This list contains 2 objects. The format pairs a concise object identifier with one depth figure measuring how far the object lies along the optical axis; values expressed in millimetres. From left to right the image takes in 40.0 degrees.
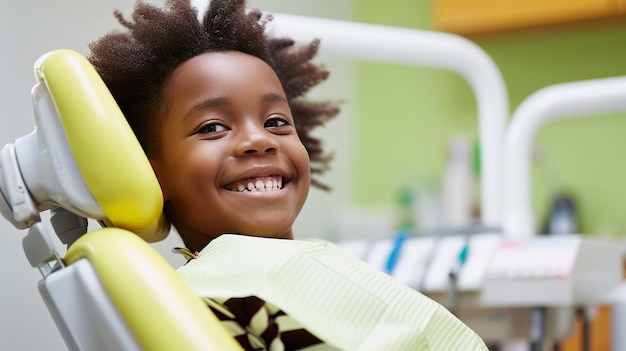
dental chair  639
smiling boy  676
